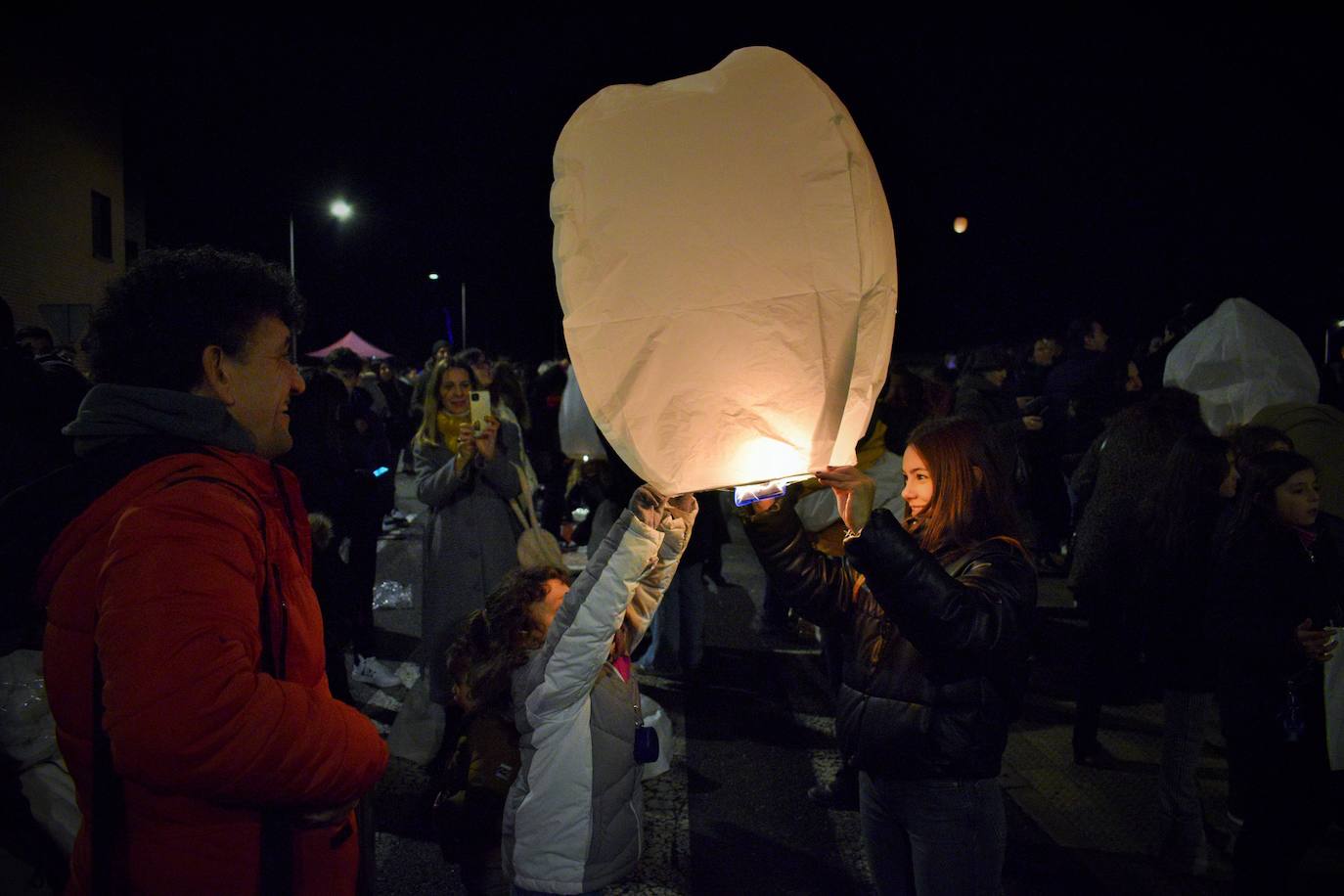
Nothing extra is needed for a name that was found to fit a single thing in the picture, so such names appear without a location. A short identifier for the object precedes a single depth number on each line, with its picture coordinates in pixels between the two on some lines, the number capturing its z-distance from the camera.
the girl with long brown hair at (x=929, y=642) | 2.16
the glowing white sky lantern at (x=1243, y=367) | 5.88
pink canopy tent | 27.41
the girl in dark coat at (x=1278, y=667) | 3.03
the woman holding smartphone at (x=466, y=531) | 4.29
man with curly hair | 1.26
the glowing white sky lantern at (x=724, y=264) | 1.67
